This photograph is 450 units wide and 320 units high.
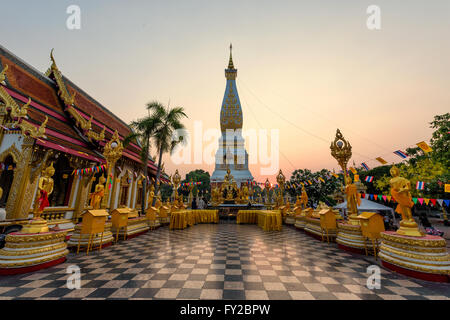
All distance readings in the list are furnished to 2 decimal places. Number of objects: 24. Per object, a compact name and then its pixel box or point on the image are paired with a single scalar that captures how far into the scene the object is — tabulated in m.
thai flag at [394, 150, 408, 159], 6.39
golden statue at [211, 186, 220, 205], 16.02
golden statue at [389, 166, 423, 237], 3.78
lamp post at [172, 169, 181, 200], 12.27
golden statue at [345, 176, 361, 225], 5.80
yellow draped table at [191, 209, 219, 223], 12.56
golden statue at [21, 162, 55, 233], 3.95
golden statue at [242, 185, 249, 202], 16.31
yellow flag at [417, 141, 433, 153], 5.09
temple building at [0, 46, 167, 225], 6.60
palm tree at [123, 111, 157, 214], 10.99
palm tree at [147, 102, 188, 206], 11.39
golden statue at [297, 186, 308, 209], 10.47
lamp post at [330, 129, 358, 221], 6.40
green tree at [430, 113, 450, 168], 11.45
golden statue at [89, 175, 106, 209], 5.58
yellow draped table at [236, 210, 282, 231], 9.25
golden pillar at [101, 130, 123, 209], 6.00
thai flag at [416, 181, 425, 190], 7.24
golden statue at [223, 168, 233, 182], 17.20
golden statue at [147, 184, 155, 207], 9.57
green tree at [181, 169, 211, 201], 40.44
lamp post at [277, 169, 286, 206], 13.45
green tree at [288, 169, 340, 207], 24.00
